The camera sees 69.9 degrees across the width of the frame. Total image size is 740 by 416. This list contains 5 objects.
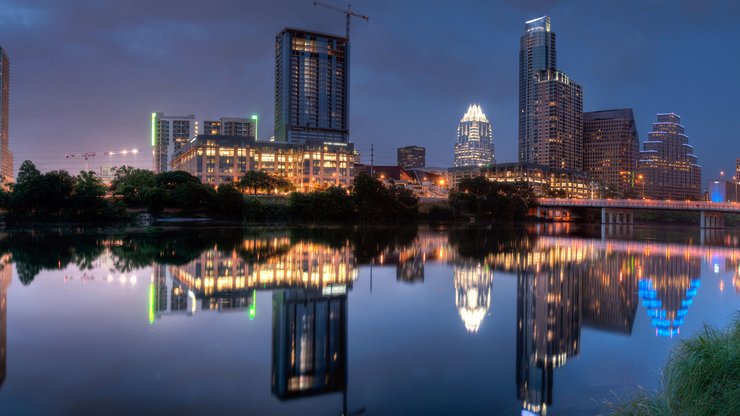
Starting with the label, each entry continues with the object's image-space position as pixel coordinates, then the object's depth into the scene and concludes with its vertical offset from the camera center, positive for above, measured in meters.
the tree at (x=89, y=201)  57.66 +0.19
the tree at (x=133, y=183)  69.94 +3.24
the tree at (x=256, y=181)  105.50 +4.61
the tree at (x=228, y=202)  72.00 +0.28
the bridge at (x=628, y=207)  83.12 +0.09
